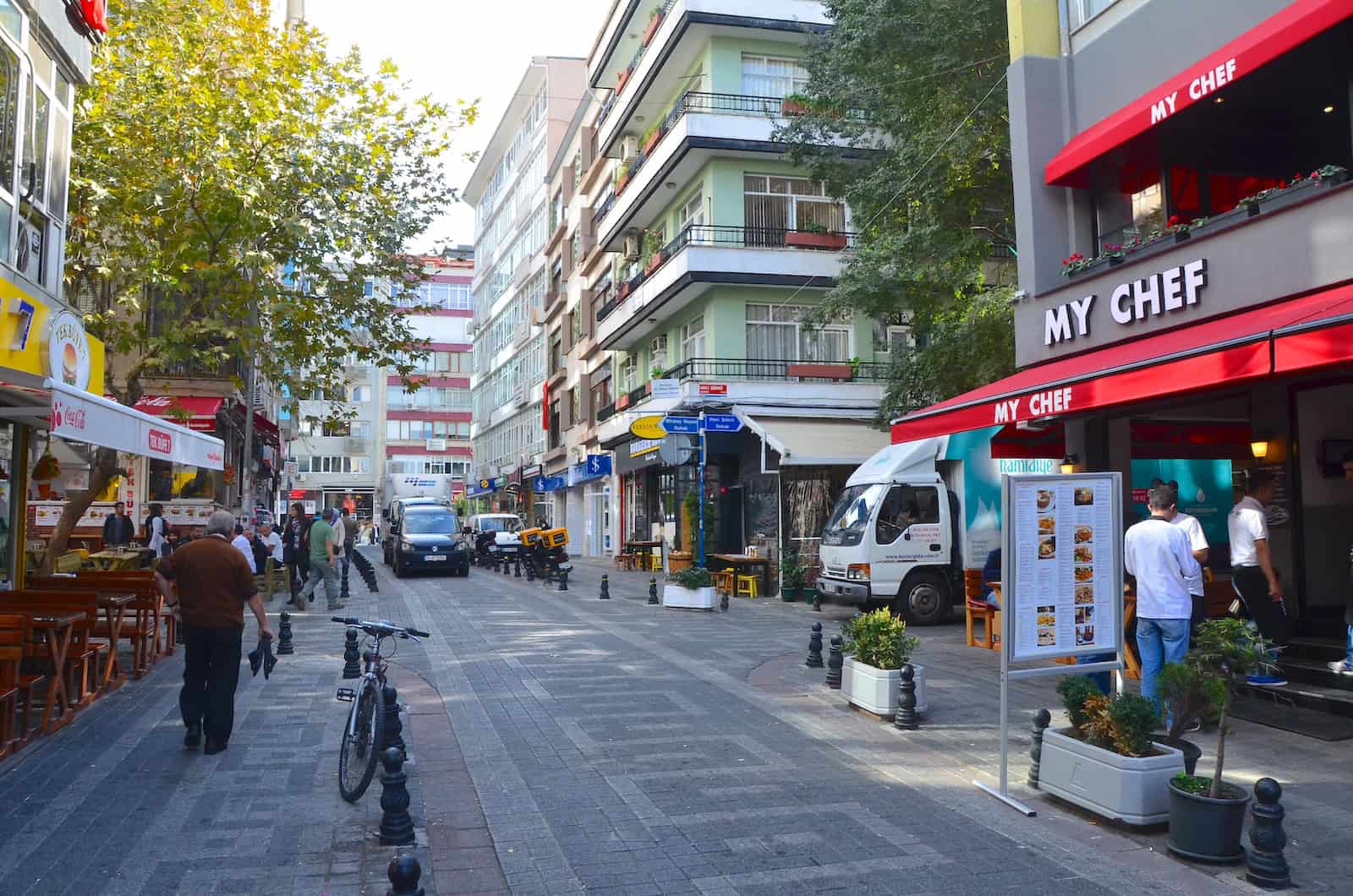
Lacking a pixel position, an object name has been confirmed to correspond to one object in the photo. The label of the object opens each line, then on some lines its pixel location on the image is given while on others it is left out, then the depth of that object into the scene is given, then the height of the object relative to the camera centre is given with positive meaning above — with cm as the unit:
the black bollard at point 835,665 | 1052 -139
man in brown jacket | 766 -72
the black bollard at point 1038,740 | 677 -137
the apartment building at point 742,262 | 2742 +714
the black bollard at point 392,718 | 634 -114
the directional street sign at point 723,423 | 2186 +220
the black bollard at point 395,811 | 553 -149
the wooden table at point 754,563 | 2180 -72
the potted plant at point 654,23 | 3100 +1511
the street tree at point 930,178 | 1792 +622
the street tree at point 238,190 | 1647 +563
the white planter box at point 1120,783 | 582 -144
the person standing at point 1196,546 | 857 -16
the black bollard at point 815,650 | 1180 -137
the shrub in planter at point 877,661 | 895 -118
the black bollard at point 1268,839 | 500 -149
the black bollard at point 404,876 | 409 -135
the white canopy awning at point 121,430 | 794 +87
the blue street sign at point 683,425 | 2177 +214
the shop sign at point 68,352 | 1037 +184
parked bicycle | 637 -124
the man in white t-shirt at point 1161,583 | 797 -43
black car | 2816 -39
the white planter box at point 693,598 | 1878 -125
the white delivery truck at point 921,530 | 1686 -4
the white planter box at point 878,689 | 891 -139
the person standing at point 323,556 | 1811 -46
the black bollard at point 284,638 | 1238 -129
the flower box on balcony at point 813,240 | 2842 +777
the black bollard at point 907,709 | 862 -148
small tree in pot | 534 -138
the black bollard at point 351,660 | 921 -115
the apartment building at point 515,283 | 5094 +1387
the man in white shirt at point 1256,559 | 934 -29
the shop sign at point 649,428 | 2328 +223
